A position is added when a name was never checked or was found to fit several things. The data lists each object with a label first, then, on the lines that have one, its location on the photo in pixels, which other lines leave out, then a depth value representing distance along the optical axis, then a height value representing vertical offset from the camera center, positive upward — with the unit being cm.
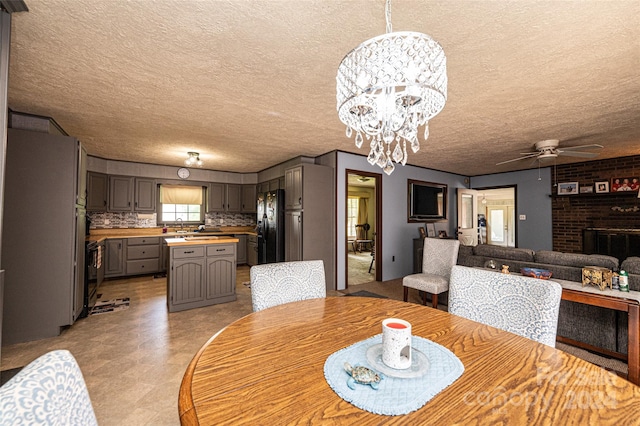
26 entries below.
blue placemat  68 -47
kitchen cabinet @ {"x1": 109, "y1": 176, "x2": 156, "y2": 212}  522 +48
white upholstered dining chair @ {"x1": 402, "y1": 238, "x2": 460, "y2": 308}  309 -63
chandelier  111 +61
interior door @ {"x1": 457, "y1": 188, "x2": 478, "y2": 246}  621 +6
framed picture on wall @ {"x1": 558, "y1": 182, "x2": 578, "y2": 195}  523 +61
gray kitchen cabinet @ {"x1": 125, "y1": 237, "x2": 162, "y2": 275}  510 -73
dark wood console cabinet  457 -63
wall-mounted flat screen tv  552 +38
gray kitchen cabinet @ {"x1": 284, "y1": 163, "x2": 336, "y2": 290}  423 +4
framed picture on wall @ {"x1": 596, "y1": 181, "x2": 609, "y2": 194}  488 +59
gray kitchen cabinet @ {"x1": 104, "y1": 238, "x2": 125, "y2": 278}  490 -74
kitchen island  334 -71
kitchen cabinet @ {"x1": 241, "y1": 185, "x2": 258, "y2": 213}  669 +52
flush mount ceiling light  445 +99
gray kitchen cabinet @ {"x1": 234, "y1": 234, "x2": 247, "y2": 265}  632 -76
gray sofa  222 -78
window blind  584 +53
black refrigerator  477 -18
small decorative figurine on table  76 -46
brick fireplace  465 +25
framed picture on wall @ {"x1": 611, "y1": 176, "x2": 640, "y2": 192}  456 +61
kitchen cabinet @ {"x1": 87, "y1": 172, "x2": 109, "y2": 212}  479 +49
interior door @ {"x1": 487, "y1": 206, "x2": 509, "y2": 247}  941 -22
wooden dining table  64 -47
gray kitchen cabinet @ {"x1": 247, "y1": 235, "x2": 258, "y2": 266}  581 -71
